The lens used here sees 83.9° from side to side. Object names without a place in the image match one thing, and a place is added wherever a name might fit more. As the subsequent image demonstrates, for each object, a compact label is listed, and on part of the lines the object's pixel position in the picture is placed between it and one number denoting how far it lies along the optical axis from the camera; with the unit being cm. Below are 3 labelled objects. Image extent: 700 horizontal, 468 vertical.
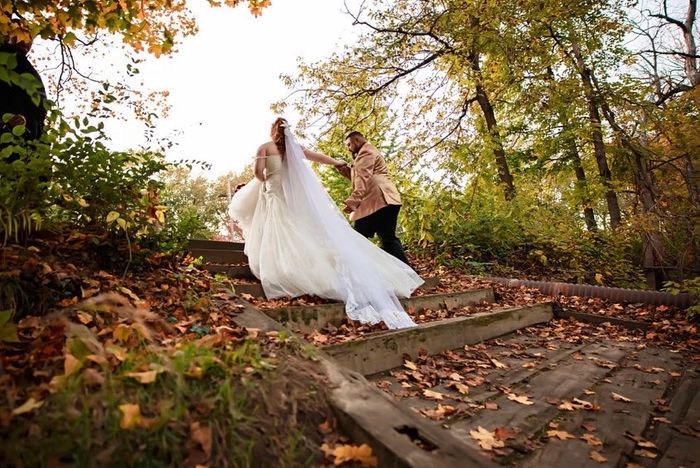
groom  508
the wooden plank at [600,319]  501
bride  374
